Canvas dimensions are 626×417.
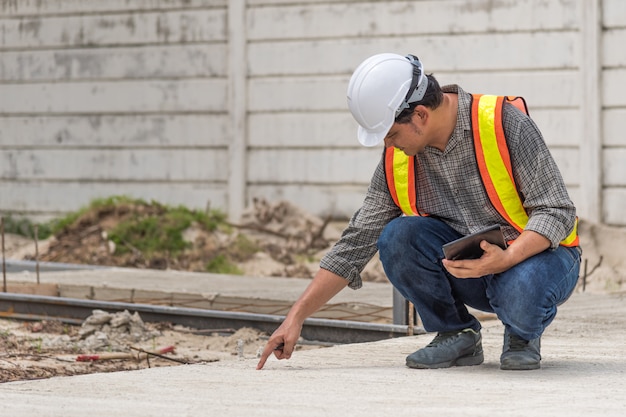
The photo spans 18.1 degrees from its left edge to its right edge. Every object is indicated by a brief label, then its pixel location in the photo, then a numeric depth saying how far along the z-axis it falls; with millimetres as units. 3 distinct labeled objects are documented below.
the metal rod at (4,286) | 12102
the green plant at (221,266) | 16236
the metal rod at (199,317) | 9539
